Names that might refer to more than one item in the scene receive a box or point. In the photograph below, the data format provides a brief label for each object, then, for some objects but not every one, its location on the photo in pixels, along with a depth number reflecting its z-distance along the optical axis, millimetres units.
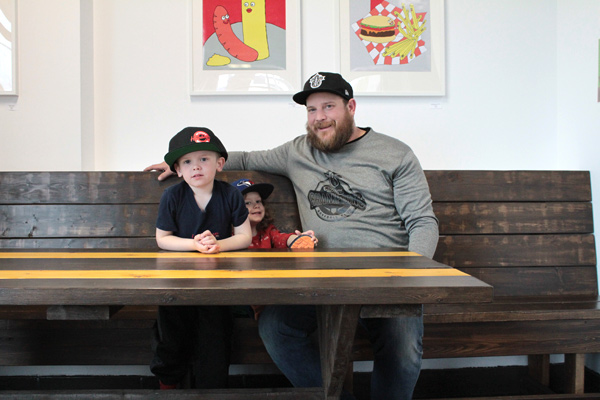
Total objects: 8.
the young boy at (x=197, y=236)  1567
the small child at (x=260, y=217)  2008
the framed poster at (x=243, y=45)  2559
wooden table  993
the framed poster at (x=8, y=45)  2455
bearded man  1909
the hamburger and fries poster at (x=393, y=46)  2604
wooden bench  1861
